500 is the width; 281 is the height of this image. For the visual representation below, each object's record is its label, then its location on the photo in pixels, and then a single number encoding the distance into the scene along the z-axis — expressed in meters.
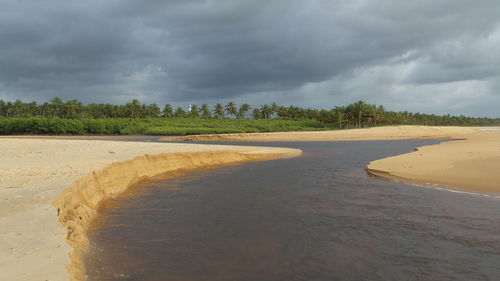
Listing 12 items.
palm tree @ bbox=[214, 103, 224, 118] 150.12
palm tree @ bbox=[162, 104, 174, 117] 149.50
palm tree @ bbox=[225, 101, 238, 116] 151.00
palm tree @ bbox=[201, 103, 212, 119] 150.40
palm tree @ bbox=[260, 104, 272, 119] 156.50
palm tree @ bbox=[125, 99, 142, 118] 142.75
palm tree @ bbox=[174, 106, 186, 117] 151.00
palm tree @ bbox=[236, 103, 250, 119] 152.75
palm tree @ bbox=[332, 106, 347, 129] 130.44
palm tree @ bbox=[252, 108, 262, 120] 157.55
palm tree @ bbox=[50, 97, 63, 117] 132.75
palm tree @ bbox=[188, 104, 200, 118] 149.62
